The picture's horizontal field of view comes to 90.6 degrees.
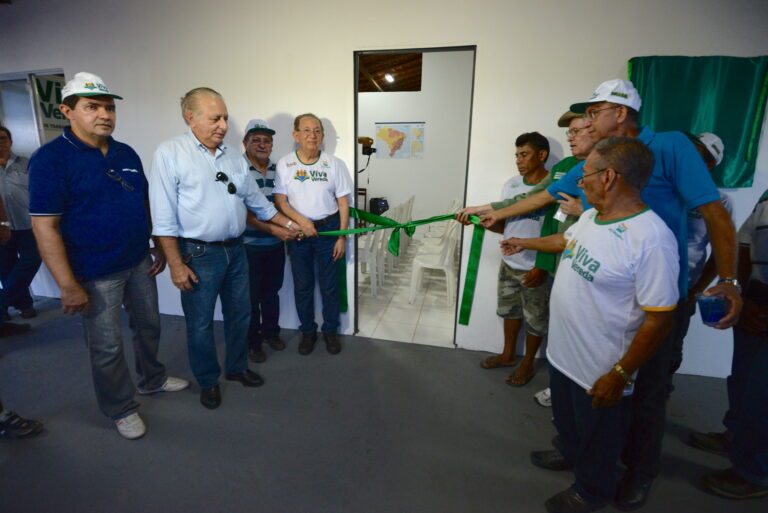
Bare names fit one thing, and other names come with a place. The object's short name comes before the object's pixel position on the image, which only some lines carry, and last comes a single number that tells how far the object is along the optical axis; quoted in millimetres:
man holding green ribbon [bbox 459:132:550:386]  2479
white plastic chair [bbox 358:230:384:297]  4070
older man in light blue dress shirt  1993
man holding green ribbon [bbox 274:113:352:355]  2760
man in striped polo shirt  2768
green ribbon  2861
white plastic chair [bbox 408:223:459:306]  3889
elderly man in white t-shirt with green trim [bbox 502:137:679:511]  1231
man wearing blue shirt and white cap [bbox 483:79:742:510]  1449
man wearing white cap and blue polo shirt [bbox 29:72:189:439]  1763
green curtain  2348
